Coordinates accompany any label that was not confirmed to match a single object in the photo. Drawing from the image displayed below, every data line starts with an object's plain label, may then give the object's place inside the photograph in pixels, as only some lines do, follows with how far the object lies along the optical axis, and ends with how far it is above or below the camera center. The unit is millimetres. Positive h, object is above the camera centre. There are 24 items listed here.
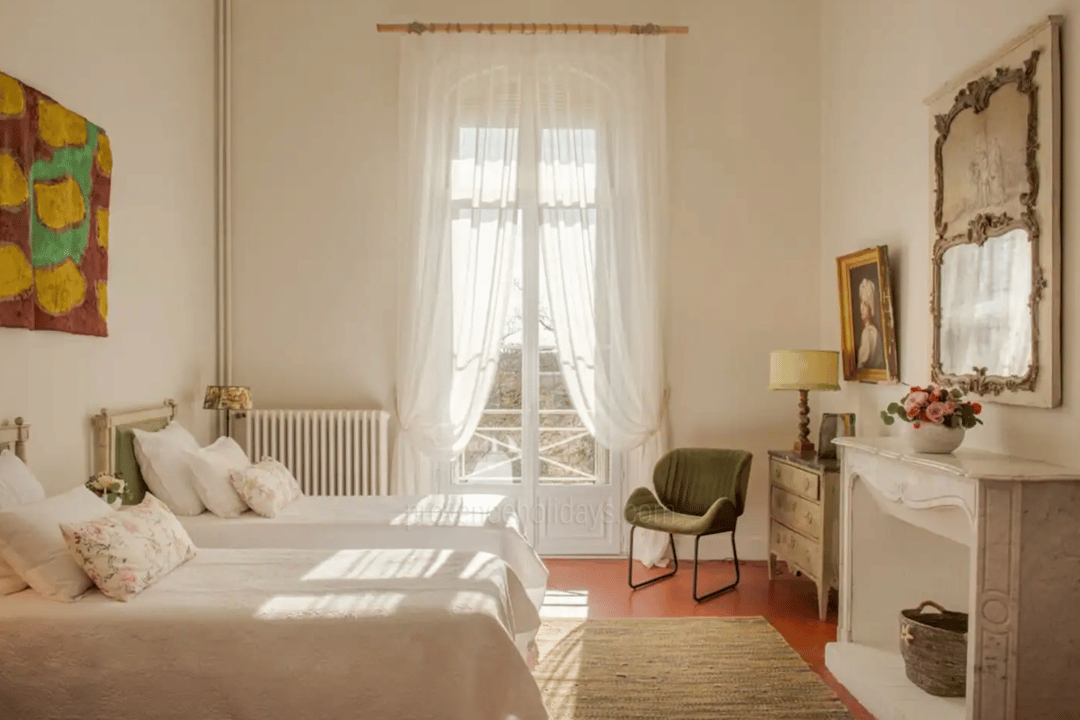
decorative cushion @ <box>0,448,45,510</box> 3295 -570
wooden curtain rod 6043 +2349
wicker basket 3486 -1293
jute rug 3607 -1555
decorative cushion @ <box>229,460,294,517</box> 4512 -788
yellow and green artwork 3566 +614
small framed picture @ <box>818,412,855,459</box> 5289 -497
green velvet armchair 5199 -977
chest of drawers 4832 -1025
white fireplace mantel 2951 -850
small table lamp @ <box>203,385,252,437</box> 5457 -344
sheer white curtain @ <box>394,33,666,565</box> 6090 +896
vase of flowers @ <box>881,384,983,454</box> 3514 -276
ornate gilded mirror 3375 +559
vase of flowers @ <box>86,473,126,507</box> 3902 -665
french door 6266 -700
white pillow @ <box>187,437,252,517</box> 4543 -768
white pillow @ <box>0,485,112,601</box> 3000 -766
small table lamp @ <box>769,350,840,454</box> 5438 -125
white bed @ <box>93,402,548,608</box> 4262 -935
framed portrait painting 4930 +219
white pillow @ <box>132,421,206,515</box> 4590 -707
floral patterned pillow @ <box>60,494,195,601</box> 2998 -770
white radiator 6035 -720
